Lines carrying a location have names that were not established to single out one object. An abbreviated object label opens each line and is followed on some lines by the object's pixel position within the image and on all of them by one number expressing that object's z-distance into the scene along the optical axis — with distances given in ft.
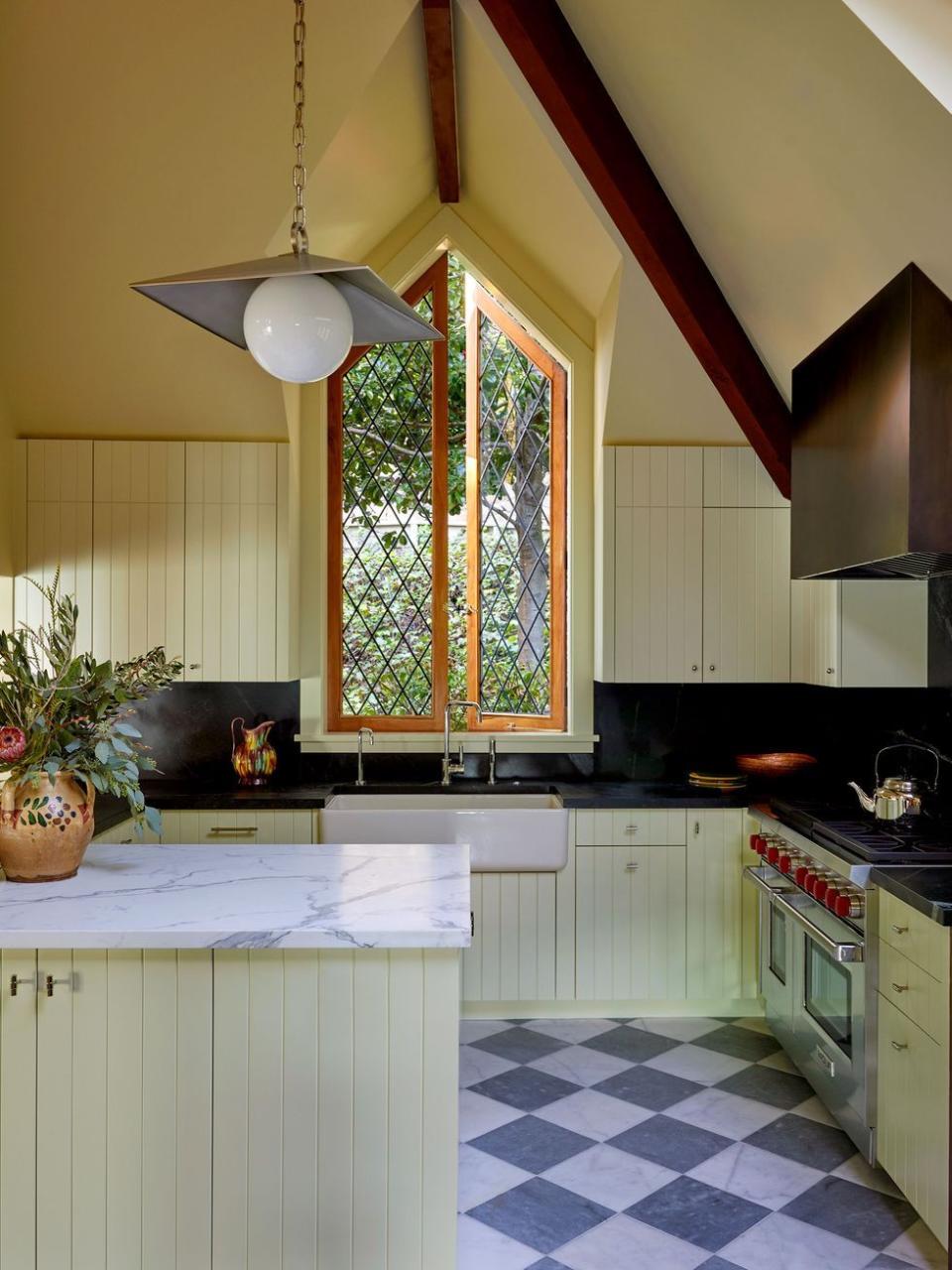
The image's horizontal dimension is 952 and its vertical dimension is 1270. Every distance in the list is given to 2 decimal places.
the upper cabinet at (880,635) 13.96
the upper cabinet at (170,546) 14.71
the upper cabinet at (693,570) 15.24
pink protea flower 8.09
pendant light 6.81
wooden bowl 14.90
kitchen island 7.30
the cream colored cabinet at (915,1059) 8.56
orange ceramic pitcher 15.38
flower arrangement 8.34
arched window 16.52
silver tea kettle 11.73
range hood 9.18
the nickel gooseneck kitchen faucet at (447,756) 15.49
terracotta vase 8.26
